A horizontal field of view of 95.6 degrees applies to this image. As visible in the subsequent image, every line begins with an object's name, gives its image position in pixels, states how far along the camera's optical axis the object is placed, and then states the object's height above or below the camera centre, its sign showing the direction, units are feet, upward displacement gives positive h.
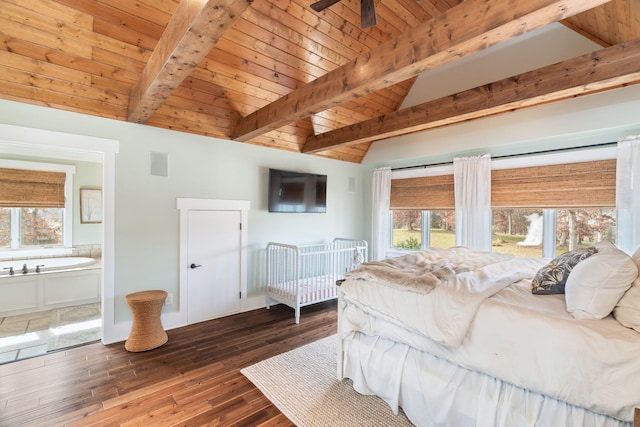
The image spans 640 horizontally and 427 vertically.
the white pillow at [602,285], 4.71 -1.21
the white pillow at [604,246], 5.95 -0.74
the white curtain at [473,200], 13.60 +0.52
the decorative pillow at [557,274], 6.13 -1.36
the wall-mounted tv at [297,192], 14.26 +0.90
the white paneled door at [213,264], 12.09 -2.43
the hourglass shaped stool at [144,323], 9.75 -3.97
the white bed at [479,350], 4.42 -2.54
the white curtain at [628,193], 10.03 +0.71
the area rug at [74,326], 10.33 -4.80
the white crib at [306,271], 12.75 -3.20
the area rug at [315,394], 6.50 -4.71
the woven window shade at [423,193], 15.26 +0.98
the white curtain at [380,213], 17.69 -0.18
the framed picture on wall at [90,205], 16.48 +0.07
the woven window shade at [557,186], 10.93 +1.08
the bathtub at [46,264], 12.95 -2.83
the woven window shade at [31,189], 14.65 +0.91
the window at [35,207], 14.82 -0.05
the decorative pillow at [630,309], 4.42 -1.51
